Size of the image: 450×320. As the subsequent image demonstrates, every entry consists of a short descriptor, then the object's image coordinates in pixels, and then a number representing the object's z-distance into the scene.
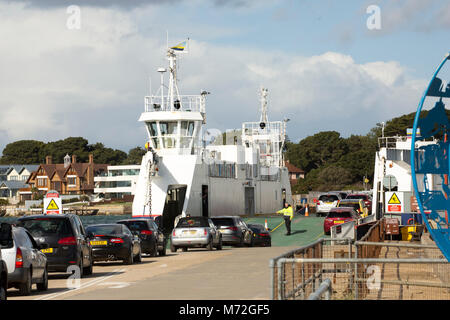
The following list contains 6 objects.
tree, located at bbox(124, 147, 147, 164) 191.55
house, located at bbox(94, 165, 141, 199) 154.00
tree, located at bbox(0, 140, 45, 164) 198.15
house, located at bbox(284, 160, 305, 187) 172.50
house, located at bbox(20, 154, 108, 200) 172.25
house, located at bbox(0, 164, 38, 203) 191.75
